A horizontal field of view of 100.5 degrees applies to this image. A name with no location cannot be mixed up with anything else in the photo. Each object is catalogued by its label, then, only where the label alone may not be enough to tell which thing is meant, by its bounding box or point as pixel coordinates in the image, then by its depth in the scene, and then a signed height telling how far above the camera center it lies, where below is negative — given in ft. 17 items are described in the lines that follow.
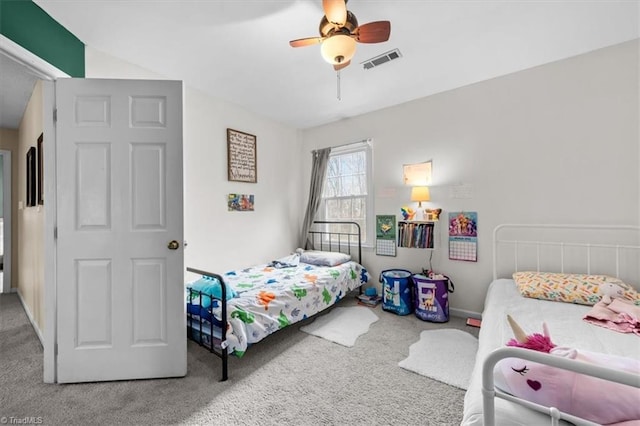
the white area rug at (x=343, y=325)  8.43 -3.97
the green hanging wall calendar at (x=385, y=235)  11.60 -1.06
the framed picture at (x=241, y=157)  11.24 +2.41
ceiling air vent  7.89 +4.70
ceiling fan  5.50 +3.92
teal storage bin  10.06 -3.17
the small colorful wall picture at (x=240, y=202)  11.32 +0.41
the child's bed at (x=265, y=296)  6.50 -2.49
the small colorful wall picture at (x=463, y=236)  9.68 -0.93
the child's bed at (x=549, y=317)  2.66 -1.92
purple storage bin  9.37 -3.11
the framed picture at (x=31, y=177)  8.79 +1.25
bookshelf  9.92 -0.88
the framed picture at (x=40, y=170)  7.77 +1.25
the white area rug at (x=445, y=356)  6.36 -3.91
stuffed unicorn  2.59 -1.85
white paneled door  6.11 -0.43
